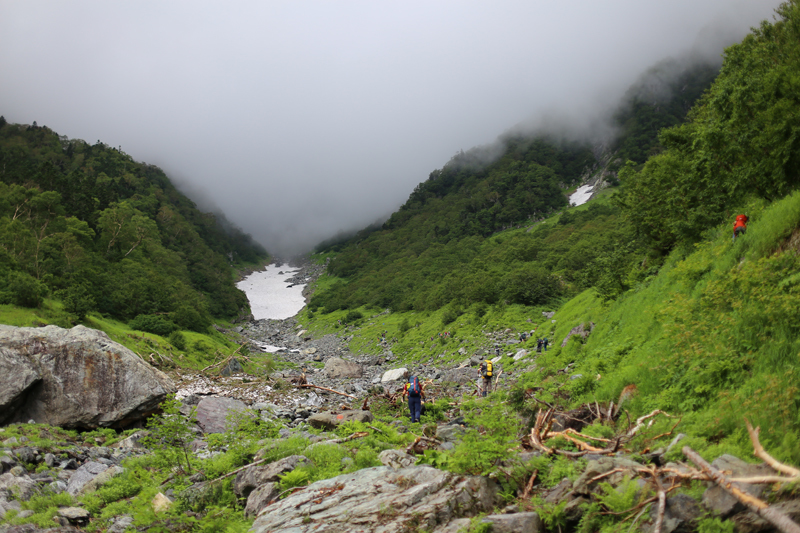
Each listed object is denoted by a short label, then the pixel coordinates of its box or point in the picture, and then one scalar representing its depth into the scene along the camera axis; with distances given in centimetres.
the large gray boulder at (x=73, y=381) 1589
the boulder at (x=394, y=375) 2948
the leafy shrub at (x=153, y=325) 3994
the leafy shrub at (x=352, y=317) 8025
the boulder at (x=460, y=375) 2355
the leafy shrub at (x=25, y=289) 2966
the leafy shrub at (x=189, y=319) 5007
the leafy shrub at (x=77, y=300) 3331
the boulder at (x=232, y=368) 3153
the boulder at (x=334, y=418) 1393
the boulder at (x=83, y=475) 1105
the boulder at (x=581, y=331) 2039
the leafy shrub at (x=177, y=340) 3681
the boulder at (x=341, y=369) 3512
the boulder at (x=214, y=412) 1658
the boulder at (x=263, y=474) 932
